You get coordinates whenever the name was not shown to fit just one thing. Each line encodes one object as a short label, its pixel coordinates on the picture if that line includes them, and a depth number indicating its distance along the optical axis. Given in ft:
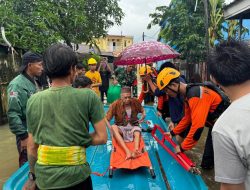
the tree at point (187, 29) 21.77
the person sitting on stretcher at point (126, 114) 10.12
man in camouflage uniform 20.41
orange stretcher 8.07
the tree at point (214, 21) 20.89
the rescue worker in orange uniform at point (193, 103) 7.06
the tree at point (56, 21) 21.01
